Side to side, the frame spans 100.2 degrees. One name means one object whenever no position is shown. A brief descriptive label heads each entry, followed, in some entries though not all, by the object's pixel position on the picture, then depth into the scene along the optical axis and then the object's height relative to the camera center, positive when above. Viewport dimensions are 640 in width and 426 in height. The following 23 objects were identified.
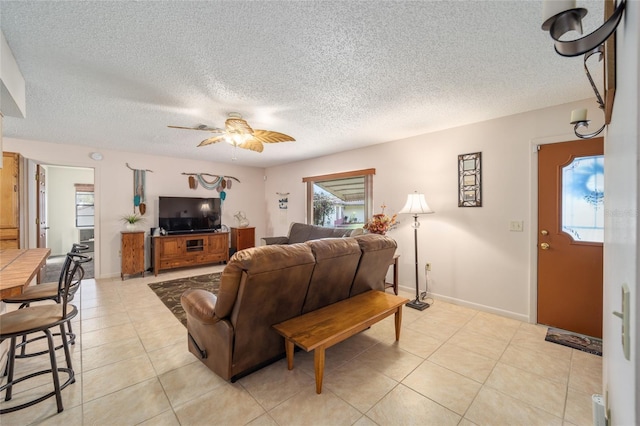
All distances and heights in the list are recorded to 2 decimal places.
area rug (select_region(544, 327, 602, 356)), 2.49 -1.29
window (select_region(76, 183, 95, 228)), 7.37 +0.15
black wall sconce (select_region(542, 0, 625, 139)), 0.69 +0.51
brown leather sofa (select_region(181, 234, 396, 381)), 1.79 -0.68
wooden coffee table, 1.86 -0.87
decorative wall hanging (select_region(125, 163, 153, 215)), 5.36 +0.45
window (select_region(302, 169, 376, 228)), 4.89 +0.24
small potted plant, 5.08 -0.17
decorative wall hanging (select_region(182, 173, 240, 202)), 6.07 +0.68
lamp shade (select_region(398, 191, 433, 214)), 3.56 +0.07
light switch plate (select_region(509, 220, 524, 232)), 3.12 -0.19
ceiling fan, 2.90 +0.88
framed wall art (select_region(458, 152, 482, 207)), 3.44 +0.40
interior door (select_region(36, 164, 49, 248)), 4.60 +0.09
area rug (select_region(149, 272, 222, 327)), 3.50 -1.26
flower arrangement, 4.03 -0.21
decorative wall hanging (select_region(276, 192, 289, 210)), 6.60 +0.27
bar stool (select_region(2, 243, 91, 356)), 2.02 -0.68
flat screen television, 5.57 -0.07
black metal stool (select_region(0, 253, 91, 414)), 1.64 -0.71
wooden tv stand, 5.22 -0.80
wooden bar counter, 1.38 -0.39
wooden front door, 2.67 -0.27
